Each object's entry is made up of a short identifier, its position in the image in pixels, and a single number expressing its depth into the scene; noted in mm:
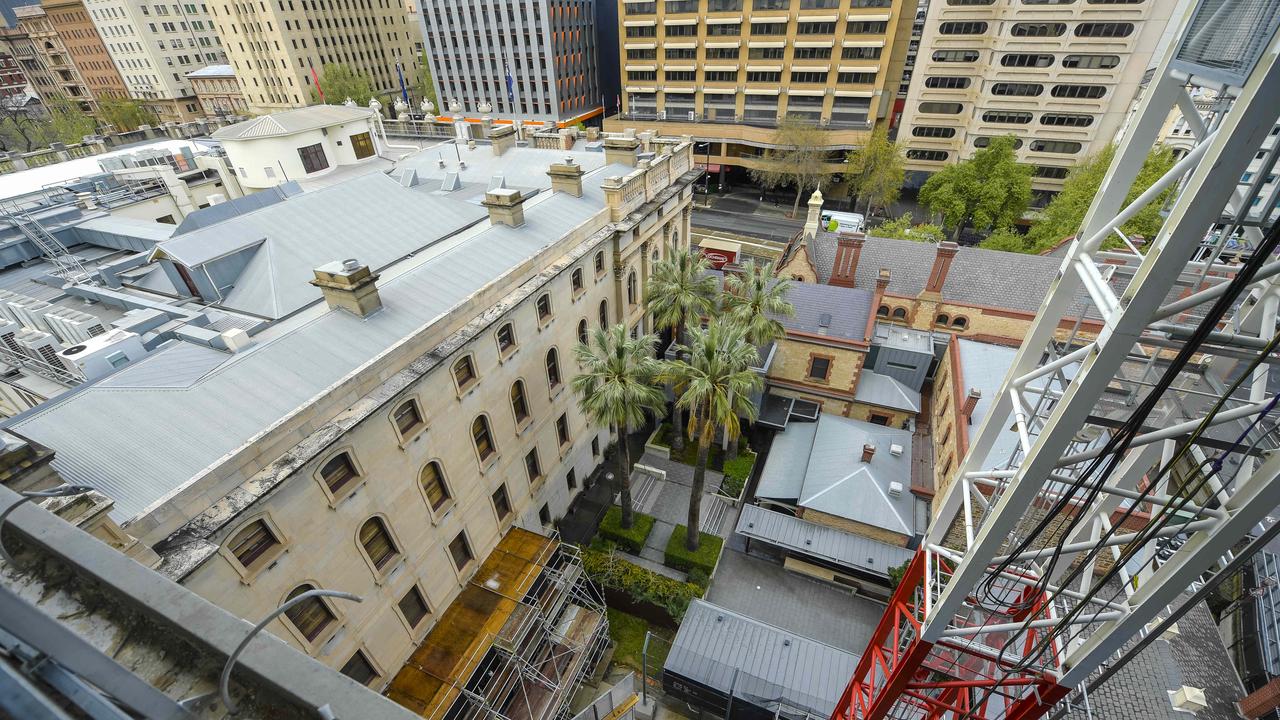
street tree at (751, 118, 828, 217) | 57656
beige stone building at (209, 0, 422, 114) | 78438
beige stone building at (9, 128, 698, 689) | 13469
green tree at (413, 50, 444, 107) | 91381
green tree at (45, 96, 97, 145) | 60469
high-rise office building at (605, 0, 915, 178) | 56688
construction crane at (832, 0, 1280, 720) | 5453
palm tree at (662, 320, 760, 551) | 21438
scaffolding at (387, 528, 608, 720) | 18469
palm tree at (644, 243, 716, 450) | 28844
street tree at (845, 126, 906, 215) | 53625
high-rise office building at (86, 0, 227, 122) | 87062
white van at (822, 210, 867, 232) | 46781
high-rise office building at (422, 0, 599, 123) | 71438
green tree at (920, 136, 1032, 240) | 44281
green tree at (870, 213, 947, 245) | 41372
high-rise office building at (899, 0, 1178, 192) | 48438
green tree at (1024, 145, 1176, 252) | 35250
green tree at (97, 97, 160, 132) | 77188
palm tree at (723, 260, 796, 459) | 27661
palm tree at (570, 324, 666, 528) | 21203
